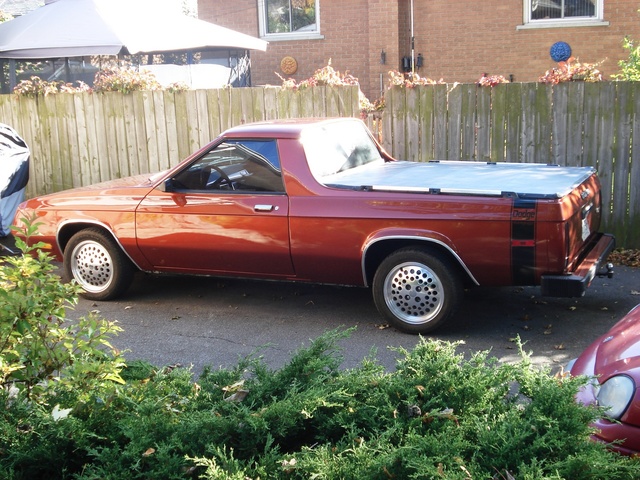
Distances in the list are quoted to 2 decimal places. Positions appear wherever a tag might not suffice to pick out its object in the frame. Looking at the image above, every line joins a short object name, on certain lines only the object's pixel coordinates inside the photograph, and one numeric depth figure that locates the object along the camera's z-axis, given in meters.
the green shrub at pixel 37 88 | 12.21
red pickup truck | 6.40
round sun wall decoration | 18.86
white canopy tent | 14.32
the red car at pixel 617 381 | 3.70
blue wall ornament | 16.55
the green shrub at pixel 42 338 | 3.57
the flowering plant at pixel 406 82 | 9.98
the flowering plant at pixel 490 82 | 9.68
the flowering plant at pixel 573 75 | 9.48
